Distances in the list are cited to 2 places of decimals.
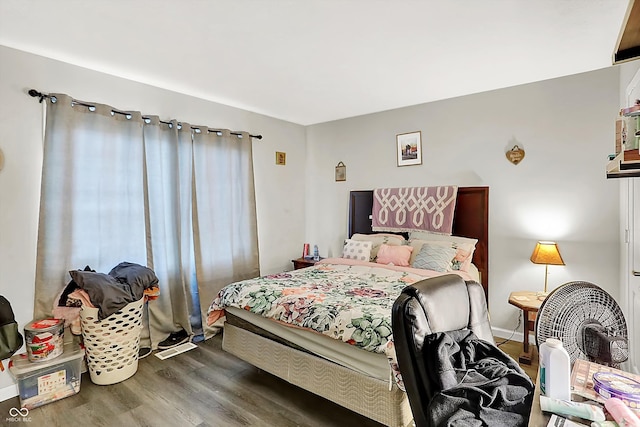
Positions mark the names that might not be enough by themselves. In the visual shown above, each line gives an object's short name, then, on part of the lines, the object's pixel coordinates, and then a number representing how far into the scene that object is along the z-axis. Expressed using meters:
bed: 1.88
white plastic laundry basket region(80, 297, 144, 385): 2.50
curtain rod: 2.49
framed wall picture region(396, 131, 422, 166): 3.92
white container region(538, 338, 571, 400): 0.91
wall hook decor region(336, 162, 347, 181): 4.59
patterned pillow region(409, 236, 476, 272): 3.23
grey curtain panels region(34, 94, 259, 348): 2.62
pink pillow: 3.46
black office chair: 1.07
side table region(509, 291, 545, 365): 2.73
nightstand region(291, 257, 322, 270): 4.32
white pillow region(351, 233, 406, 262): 3.76
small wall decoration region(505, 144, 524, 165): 3.25
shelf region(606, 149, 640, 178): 1.03
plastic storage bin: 2.25
